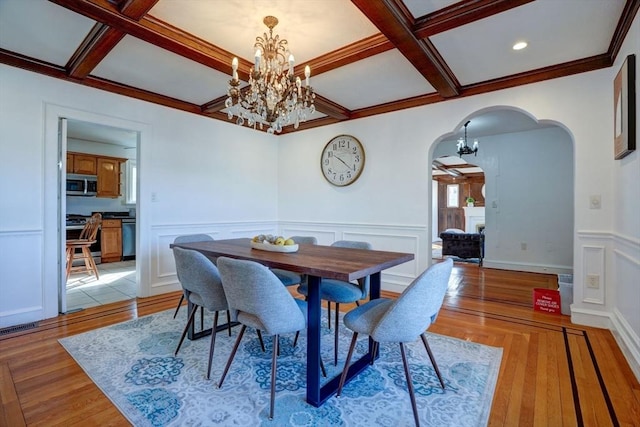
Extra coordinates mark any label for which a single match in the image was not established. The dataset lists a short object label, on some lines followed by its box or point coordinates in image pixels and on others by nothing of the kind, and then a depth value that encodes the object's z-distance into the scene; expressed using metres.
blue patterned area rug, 1.62
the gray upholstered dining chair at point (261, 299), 1.61
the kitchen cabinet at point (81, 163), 5.85
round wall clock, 4.37
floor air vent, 2.66
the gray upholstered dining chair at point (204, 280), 2.02
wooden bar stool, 4.28
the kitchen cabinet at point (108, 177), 6.20
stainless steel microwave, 5.85
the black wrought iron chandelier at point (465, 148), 5.34
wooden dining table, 1.69
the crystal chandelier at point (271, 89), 2.27
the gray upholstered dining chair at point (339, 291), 2.28
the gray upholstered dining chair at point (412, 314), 1.56
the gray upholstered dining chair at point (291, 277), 2.83
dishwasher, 6.21
